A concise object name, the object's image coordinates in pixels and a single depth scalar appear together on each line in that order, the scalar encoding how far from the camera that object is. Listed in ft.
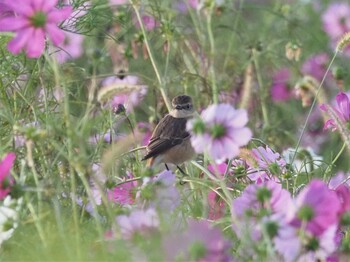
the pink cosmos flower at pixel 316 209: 22.87
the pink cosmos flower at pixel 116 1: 26.88
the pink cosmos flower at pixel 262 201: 23.01
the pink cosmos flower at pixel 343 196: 23.07
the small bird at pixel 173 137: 24.90
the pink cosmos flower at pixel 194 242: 22.74
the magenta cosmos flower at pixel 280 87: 26.99
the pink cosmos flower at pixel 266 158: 23.95
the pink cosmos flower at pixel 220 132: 23.04
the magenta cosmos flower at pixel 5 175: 23.05
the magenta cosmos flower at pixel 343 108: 23.69
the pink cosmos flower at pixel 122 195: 23.80
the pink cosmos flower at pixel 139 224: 22.98
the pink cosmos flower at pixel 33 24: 23.23
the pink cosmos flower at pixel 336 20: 27.64
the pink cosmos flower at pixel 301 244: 22.82
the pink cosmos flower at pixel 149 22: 26.18
